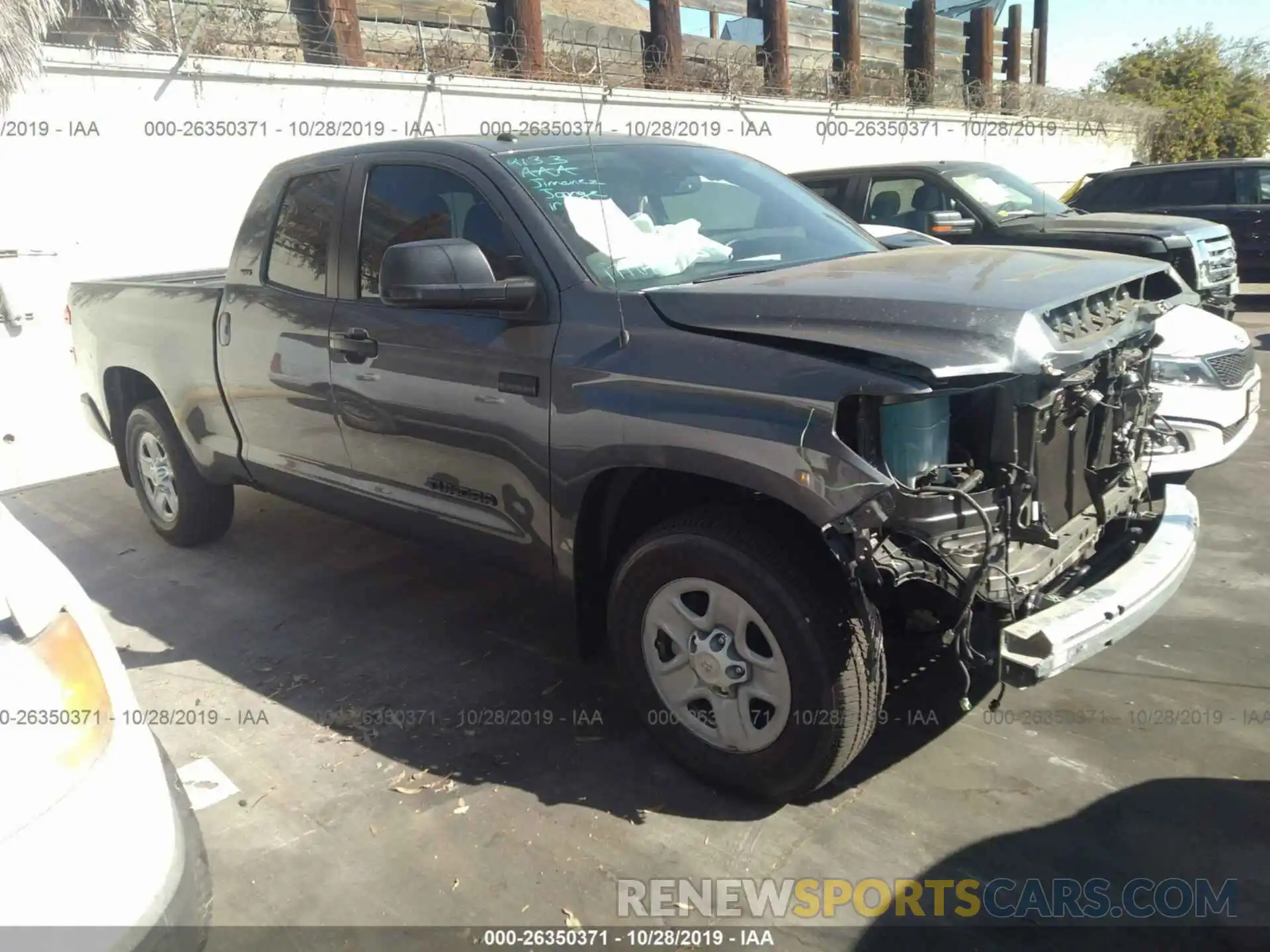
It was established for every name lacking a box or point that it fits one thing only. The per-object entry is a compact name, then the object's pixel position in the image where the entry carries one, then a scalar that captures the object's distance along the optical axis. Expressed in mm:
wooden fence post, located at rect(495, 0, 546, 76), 10023
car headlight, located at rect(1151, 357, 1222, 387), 4742
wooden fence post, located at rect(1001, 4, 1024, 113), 19406
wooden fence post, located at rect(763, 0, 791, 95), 13859
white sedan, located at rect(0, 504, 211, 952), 1711
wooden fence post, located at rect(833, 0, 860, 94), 15055
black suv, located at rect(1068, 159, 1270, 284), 11844
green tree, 21234
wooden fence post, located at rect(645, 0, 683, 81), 11867
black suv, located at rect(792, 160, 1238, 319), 8469
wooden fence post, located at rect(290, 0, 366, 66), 8523
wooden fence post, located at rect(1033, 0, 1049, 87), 21906
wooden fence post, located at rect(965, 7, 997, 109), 18234
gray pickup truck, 2557
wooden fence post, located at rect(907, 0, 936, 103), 16859
